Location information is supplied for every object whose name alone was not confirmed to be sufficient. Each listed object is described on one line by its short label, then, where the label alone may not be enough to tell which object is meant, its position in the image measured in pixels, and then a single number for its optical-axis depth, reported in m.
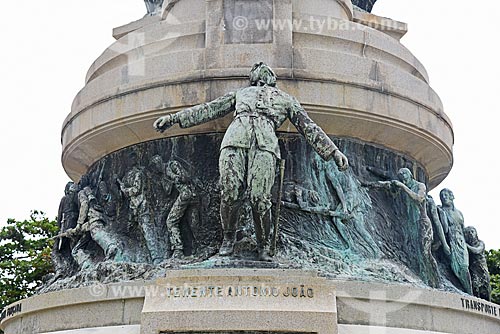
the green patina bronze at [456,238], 11.92
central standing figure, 9.71
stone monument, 9.20
